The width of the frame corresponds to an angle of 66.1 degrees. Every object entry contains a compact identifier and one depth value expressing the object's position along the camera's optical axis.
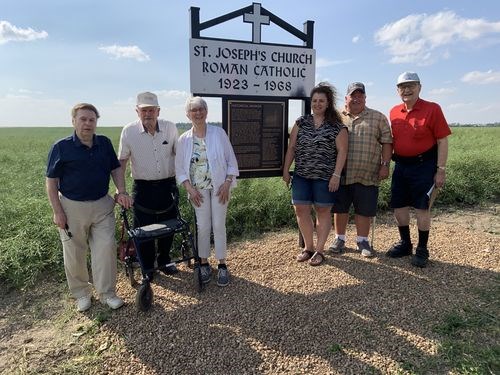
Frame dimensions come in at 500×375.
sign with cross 4.86
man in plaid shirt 4.64
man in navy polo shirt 3.58
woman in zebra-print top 4.46
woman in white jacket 4.11
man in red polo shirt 4.39
